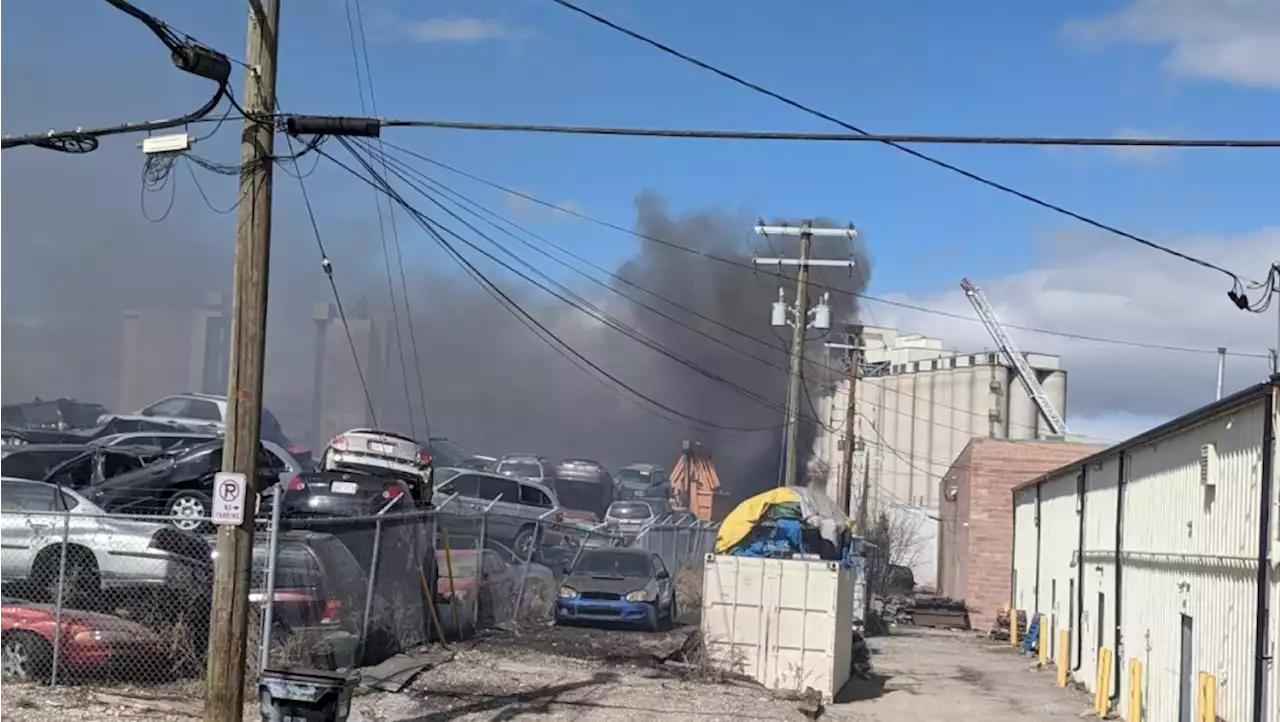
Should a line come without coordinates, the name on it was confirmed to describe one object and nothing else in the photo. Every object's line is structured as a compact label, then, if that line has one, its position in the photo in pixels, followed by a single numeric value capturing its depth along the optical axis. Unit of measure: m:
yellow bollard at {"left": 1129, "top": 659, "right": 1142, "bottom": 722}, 15.43
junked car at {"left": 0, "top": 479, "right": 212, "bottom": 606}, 12.78
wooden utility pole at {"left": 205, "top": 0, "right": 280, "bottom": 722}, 10.12
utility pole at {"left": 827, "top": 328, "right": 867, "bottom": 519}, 35.97
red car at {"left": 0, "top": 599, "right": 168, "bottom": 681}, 11.47
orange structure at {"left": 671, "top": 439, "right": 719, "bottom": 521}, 45.25
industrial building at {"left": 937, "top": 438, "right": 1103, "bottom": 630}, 36.00
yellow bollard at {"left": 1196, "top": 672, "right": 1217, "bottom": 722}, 11.90
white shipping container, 16.47
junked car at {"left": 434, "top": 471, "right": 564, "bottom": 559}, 25.50
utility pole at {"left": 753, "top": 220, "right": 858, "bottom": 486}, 27.50
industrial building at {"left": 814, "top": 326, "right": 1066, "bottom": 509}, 58.16
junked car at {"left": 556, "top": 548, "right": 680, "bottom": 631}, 20.62
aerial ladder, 60.53
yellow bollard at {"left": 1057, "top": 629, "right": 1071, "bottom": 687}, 21.39
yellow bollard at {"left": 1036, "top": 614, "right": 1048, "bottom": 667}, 25.20
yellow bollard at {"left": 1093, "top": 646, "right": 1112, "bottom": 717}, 17.30
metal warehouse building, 11.18
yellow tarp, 19.58
